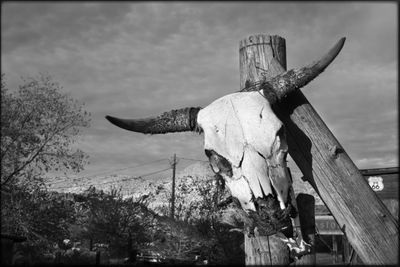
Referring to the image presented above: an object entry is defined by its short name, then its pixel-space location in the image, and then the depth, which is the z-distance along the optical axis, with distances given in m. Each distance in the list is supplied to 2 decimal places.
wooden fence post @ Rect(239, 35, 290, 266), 4.00
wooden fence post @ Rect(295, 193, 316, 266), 3.48
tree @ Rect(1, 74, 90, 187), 12.49
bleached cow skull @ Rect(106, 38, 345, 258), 2.91
